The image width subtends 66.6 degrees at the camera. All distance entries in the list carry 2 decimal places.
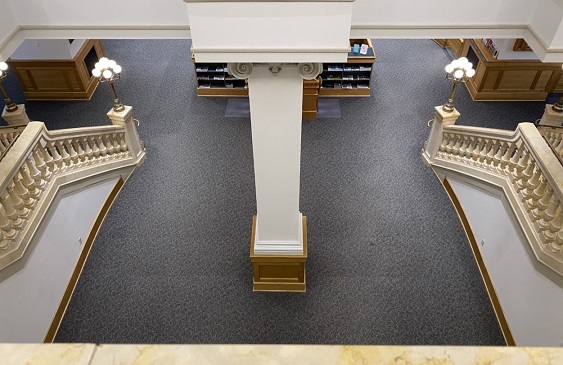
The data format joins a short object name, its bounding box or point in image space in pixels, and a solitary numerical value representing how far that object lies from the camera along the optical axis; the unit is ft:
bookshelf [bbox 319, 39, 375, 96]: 32.63
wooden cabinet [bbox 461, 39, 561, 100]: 31.24
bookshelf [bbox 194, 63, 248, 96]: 32.96
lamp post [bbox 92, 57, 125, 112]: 23.83
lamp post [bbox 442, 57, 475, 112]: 23.26
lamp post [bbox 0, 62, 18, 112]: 25.31
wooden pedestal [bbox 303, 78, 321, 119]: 30.01
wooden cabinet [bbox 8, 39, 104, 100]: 31.86
